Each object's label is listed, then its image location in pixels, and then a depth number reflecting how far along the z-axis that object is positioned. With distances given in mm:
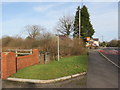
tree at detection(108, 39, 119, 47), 75169
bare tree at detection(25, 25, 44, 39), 48644
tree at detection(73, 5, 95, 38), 32188
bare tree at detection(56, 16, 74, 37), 38062
